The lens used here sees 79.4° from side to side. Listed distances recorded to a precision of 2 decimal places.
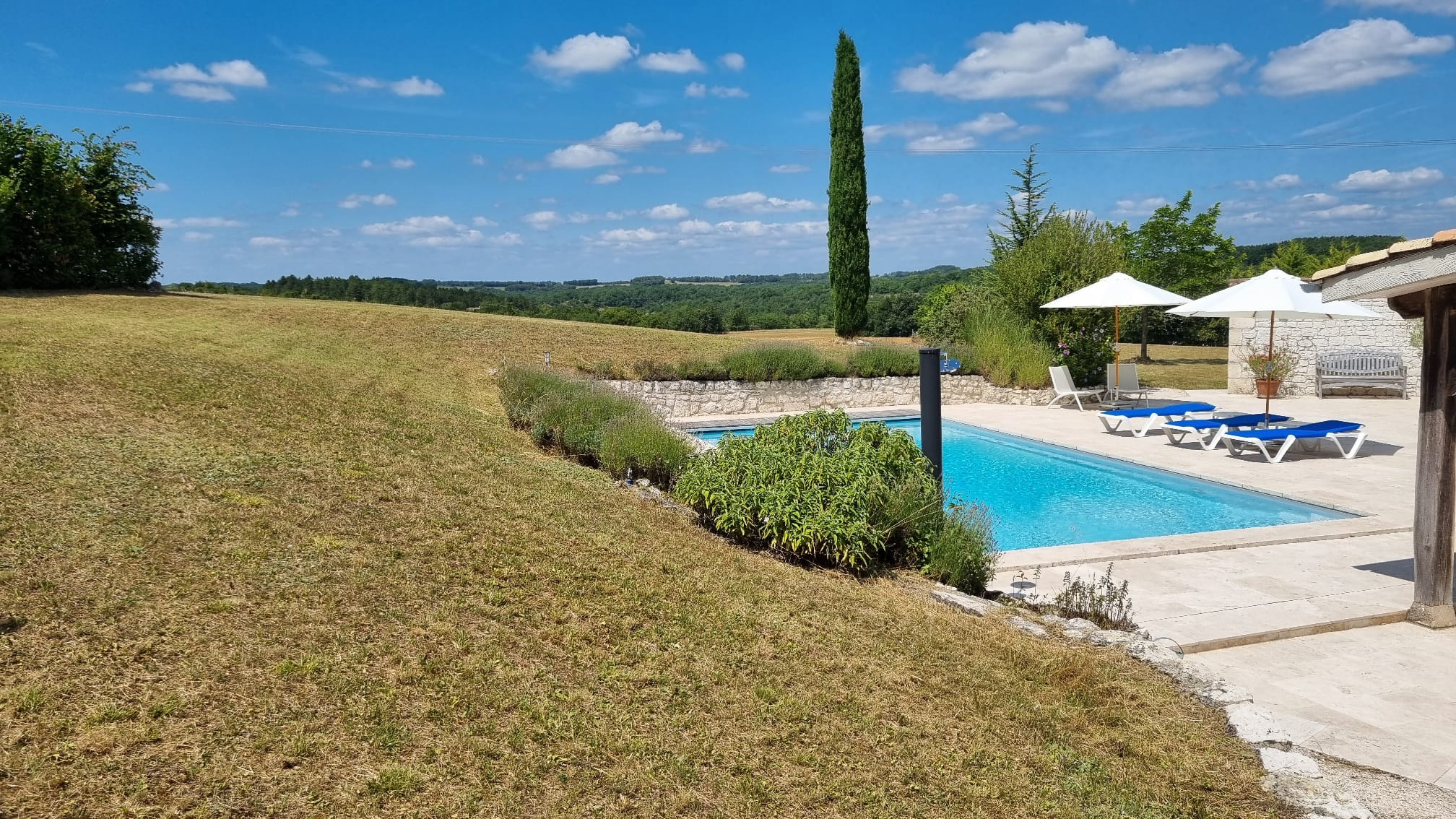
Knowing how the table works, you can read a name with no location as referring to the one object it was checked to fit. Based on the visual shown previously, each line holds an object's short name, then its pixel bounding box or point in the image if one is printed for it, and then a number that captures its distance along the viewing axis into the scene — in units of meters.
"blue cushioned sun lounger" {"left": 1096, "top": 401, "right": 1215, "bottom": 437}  12.73
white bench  16.34
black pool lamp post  6.49
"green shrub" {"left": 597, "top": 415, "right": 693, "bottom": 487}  7.91
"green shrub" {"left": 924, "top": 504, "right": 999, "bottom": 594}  5.73
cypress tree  23.09
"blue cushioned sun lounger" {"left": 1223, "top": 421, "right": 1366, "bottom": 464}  10.59
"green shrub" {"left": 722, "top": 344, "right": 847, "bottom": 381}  16.67
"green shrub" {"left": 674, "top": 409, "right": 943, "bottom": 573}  5.83
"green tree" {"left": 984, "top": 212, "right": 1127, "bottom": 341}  17.67
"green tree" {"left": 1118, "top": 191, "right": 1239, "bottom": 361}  28.66
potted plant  14.18
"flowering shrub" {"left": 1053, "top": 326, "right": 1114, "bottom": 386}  17.34
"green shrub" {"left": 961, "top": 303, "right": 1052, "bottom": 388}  17.25
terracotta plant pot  12.62
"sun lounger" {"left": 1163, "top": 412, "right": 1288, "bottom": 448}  11.45
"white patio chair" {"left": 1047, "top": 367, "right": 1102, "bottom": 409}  16.23
